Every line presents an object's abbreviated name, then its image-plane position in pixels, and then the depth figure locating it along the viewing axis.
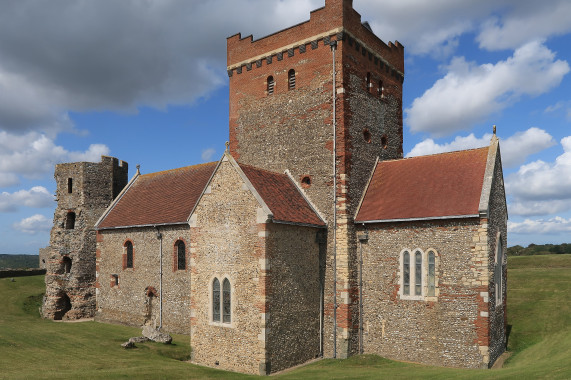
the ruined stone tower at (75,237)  31.47
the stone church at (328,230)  17.89
